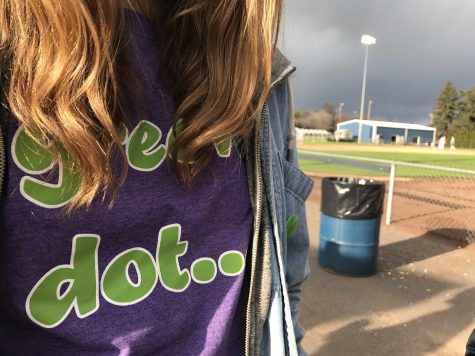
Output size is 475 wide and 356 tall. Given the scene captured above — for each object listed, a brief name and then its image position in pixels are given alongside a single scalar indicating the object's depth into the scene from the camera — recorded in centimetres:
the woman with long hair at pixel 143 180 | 67
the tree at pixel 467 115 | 5834
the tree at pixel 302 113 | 7506
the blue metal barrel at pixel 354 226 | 441
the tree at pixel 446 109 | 6116
